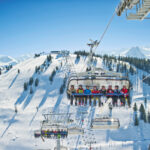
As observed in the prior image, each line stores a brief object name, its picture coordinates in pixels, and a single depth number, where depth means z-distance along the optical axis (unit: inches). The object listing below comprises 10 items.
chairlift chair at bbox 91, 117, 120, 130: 925.9
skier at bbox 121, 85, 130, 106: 690.5
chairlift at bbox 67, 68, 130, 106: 651.5
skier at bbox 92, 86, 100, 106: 710.8
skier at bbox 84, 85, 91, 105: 714.8
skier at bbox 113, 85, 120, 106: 705.0
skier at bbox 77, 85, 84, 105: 717.6
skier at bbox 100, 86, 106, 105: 706.3
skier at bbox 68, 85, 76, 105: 713.9
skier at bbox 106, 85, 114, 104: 709.4
